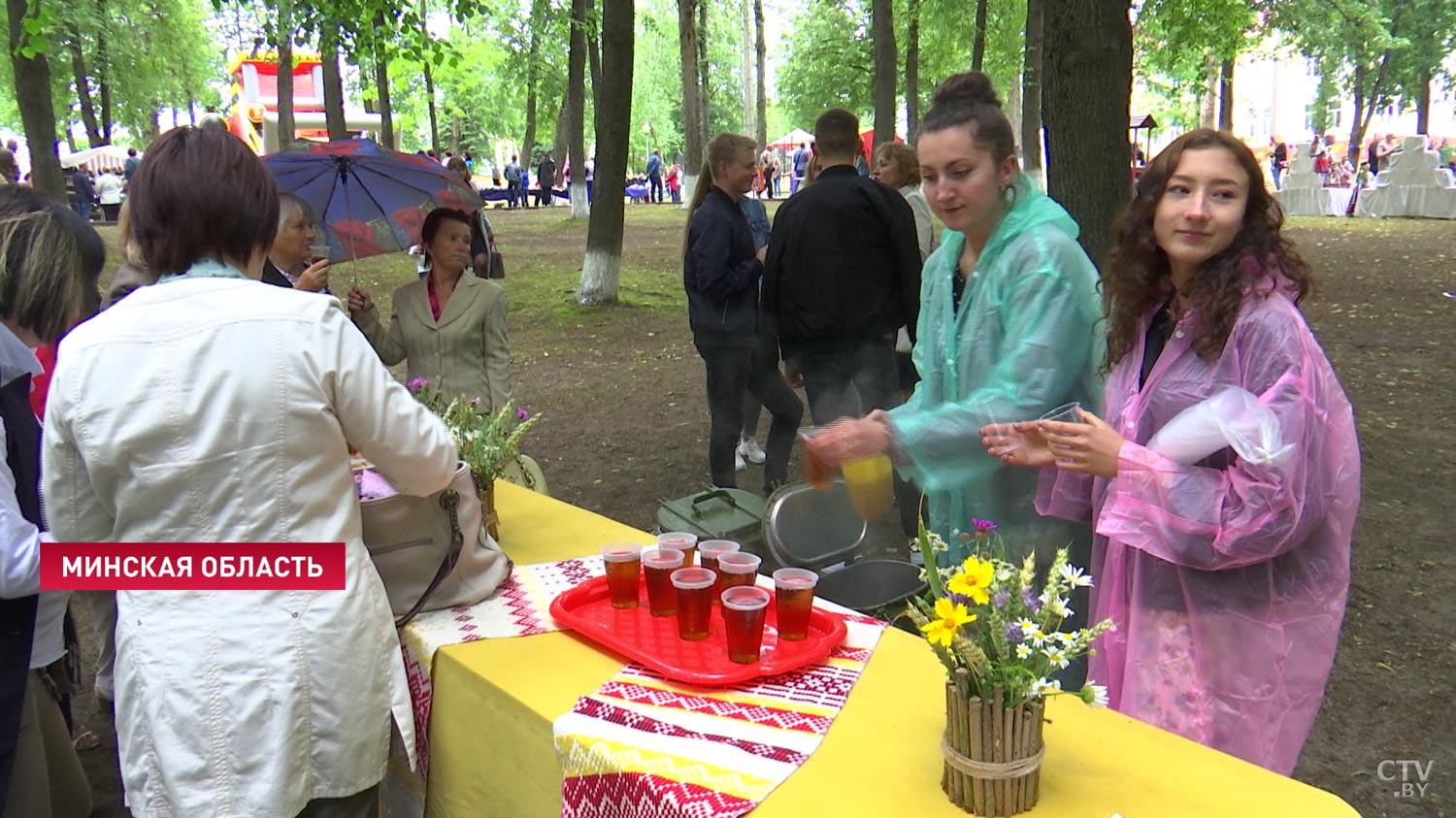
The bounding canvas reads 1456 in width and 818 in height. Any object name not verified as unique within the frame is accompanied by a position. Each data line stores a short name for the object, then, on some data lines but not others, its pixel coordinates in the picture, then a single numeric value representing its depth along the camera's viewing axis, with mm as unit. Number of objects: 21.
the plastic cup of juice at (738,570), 2094
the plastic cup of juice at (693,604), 1974
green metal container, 3699
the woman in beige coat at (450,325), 3818
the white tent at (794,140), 40312
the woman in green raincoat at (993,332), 2160
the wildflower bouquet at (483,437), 2588
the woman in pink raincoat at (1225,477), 1689
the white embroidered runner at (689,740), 1559
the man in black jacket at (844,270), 4535
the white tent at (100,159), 29406
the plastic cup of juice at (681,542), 2213
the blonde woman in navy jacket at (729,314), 4824
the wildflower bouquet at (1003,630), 1358
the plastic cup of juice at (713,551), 2152
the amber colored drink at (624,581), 2186
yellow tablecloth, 1475
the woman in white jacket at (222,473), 1725
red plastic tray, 1868
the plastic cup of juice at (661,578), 2111
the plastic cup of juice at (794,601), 1917
